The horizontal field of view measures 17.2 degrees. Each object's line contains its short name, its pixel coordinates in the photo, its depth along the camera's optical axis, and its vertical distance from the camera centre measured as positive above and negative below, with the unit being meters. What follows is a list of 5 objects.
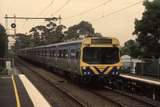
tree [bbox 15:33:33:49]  121.94 +3.75
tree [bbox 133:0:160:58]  42.81 +2.15
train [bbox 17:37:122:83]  25.88 -0.14
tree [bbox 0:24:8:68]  52.49 +1.21
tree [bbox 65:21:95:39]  92.56 +5.02
